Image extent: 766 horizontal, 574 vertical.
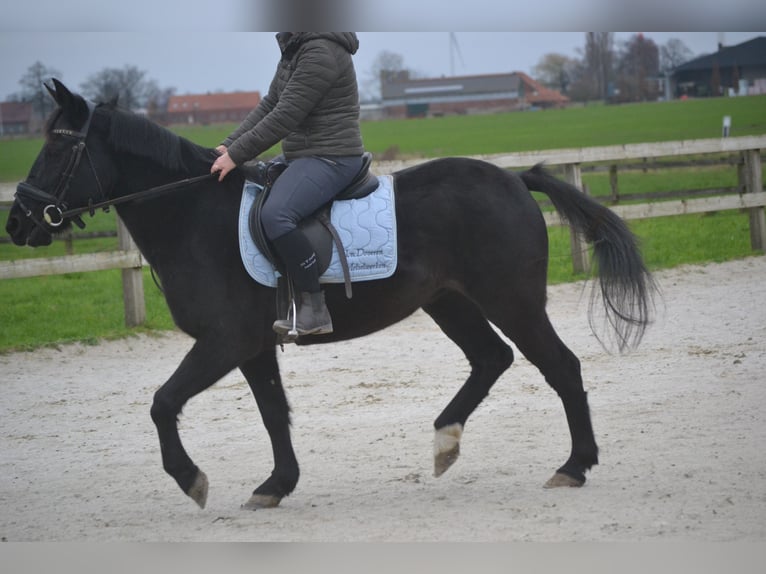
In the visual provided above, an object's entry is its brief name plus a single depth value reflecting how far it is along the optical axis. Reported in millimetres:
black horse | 8797
